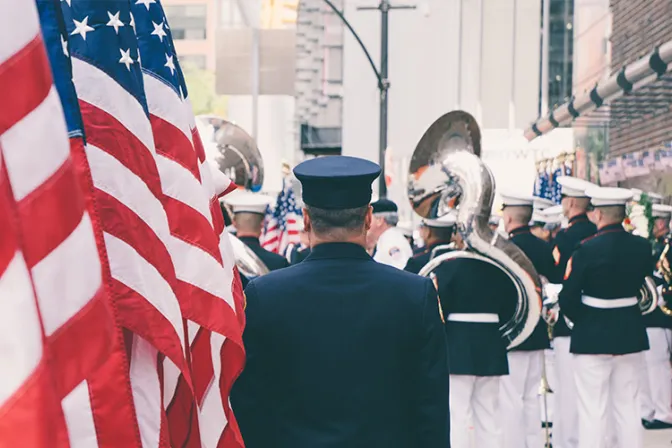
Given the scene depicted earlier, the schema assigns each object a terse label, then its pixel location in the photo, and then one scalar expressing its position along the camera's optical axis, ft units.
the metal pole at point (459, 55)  132.05
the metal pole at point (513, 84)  119.03
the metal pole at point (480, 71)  124.10
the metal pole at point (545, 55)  108.58
